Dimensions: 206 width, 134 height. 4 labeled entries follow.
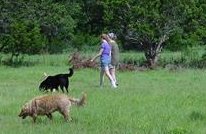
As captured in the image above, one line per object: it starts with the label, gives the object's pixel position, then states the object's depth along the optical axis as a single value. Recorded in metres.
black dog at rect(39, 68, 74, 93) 19.61
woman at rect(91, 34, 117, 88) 21.31
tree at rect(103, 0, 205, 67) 34.28
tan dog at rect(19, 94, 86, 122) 12.57
